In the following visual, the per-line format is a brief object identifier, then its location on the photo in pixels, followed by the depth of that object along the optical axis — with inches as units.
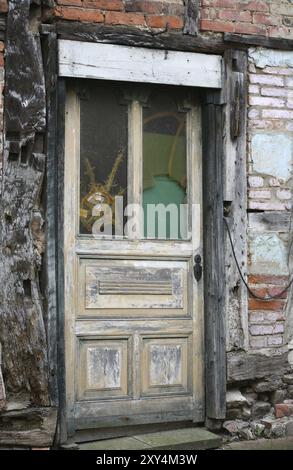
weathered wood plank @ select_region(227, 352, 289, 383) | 221.3
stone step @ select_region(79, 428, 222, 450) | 204.2
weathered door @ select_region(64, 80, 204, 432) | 211.2
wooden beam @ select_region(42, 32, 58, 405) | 201.5
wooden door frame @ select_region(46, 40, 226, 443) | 204.7
